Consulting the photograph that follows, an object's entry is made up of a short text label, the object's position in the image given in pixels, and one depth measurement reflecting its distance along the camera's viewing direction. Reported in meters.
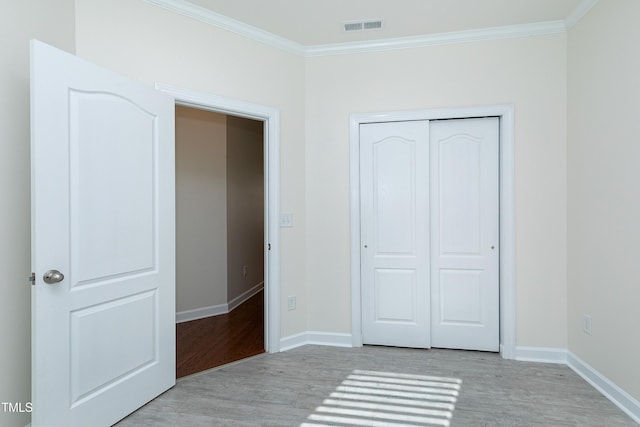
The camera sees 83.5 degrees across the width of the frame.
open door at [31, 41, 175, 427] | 1.72
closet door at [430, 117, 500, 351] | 3.06
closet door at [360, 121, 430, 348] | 3.16
